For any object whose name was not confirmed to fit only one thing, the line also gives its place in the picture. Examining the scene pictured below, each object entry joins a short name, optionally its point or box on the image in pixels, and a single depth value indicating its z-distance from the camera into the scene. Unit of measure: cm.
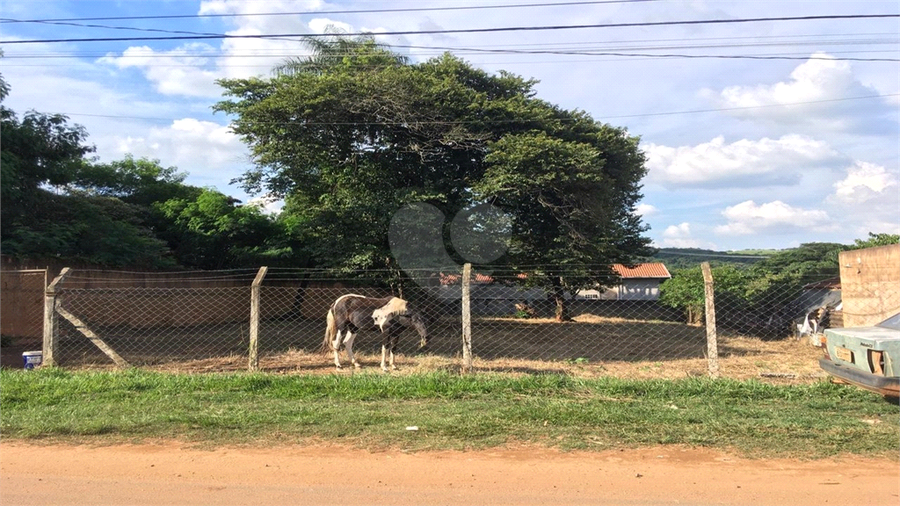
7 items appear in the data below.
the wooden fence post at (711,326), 860
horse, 1077
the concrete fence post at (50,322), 970
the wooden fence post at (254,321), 948
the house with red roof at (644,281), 4728
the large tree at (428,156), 1536
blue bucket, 988
